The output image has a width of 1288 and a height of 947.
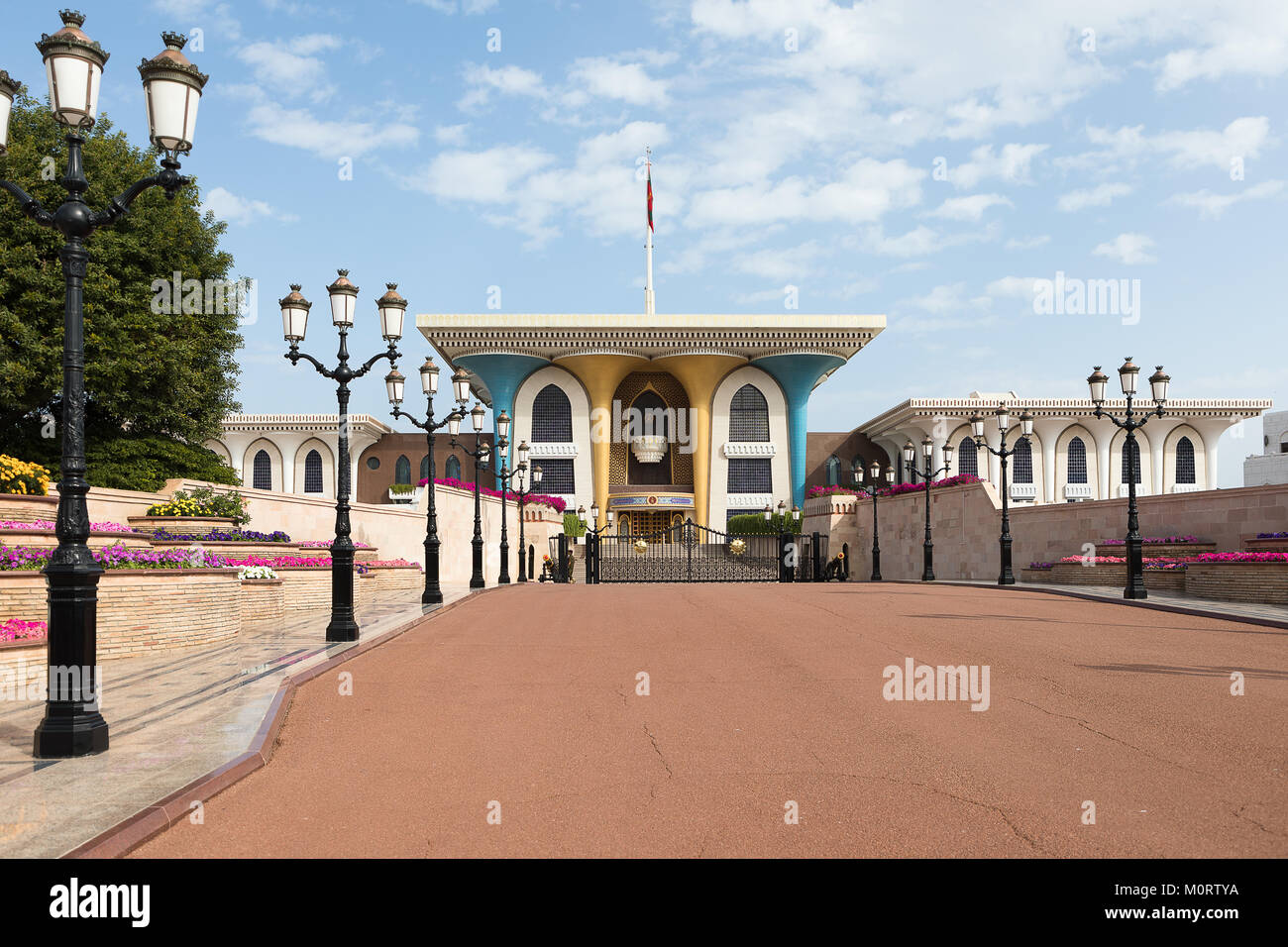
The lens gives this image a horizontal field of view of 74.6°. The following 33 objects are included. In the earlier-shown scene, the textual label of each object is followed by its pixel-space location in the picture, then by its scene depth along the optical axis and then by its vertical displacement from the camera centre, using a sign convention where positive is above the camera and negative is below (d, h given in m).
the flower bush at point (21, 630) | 8.62 -1.39
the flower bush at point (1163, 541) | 21.72 -1.22
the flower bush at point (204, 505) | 18.19 -0.16
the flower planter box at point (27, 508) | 15.22 -0.16
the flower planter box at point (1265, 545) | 18.05 -1.11
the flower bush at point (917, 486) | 32.08 +0.39
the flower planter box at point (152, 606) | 9.96 -1.38
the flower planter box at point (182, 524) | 17.61 -0.55
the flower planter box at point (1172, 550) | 21.32 -1.41
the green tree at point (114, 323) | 20.73 +4.60
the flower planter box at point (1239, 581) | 16.34 -1.79
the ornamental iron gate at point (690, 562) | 36.06 -3.23
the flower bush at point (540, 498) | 37.31 -0.07
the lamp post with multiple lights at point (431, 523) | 17.47 -0.55
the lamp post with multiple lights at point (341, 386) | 11.76 +1.66
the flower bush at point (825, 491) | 42.97 +0.24
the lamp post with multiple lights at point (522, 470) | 32.38 +1.08
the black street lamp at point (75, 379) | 5.63 +0.84
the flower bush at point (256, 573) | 14.75 -1.32
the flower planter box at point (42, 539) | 12.51 -0.63
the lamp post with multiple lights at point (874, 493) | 32.91 +0.11
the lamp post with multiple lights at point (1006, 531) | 23.09 -1.02
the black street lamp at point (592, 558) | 33.62 -2.43
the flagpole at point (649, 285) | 56.94 +14.39
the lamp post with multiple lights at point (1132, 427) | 17.48 +1.46
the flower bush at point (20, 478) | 16.59 +0.41
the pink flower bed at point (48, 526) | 13.34 -0.45
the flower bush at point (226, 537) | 16.17 -0.76
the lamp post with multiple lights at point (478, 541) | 23.92 -1.27
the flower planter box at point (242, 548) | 15.66 -1.00
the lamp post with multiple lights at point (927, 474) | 28.78 +0.75
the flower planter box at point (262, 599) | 14.48 -1.78
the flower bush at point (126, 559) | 10.34 -0.81
